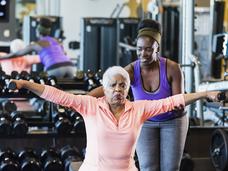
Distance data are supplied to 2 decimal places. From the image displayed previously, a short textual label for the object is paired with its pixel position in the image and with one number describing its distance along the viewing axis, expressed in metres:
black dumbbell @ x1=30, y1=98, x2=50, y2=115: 7.97
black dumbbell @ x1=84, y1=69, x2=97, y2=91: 6.37
